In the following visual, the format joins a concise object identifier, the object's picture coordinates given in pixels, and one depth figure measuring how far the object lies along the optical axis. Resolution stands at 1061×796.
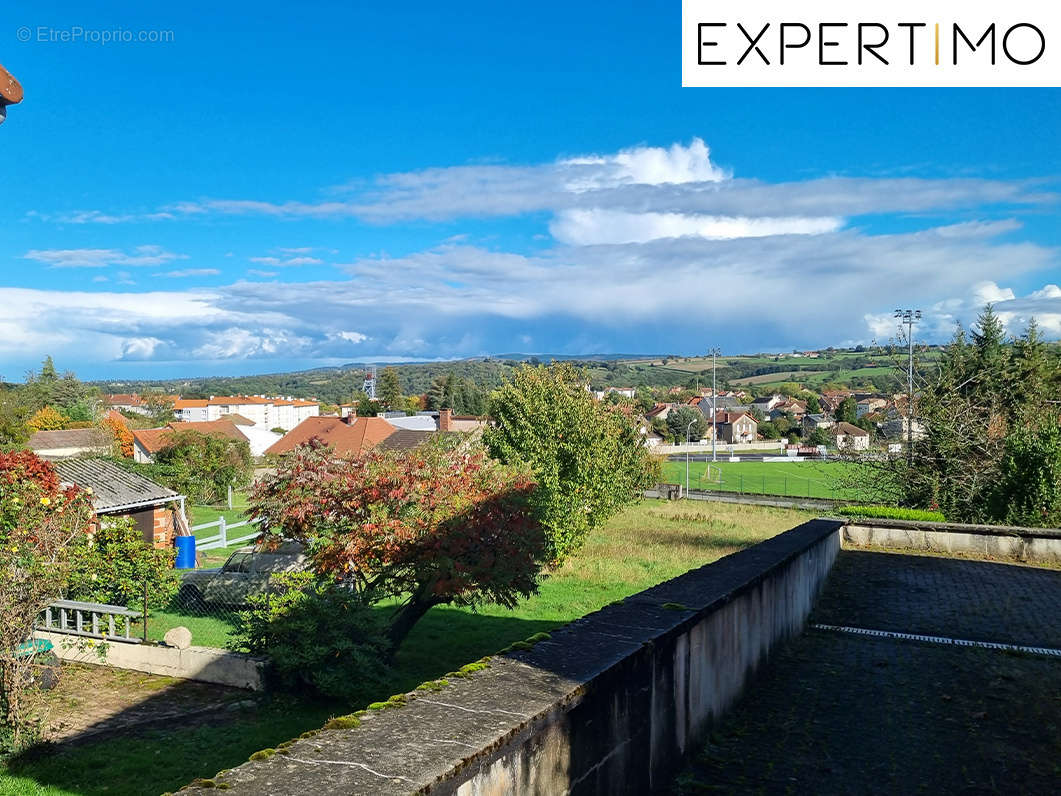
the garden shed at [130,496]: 21.09
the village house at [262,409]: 141.62
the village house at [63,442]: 59.14
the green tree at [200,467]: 39.66
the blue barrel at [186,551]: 22.95
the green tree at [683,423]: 119.00
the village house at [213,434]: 54.64
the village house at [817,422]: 117.69
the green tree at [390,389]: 117.44
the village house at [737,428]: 128.19
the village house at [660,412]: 131.12
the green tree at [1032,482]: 16.88
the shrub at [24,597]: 7.83
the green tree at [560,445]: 22.05
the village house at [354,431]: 58.16
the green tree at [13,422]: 50.41
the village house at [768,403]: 153.50
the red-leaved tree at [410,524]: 11.21
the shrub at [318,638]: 10.04
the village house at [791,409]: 141.75
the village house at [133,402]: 124.97
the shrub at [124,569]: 13.98
